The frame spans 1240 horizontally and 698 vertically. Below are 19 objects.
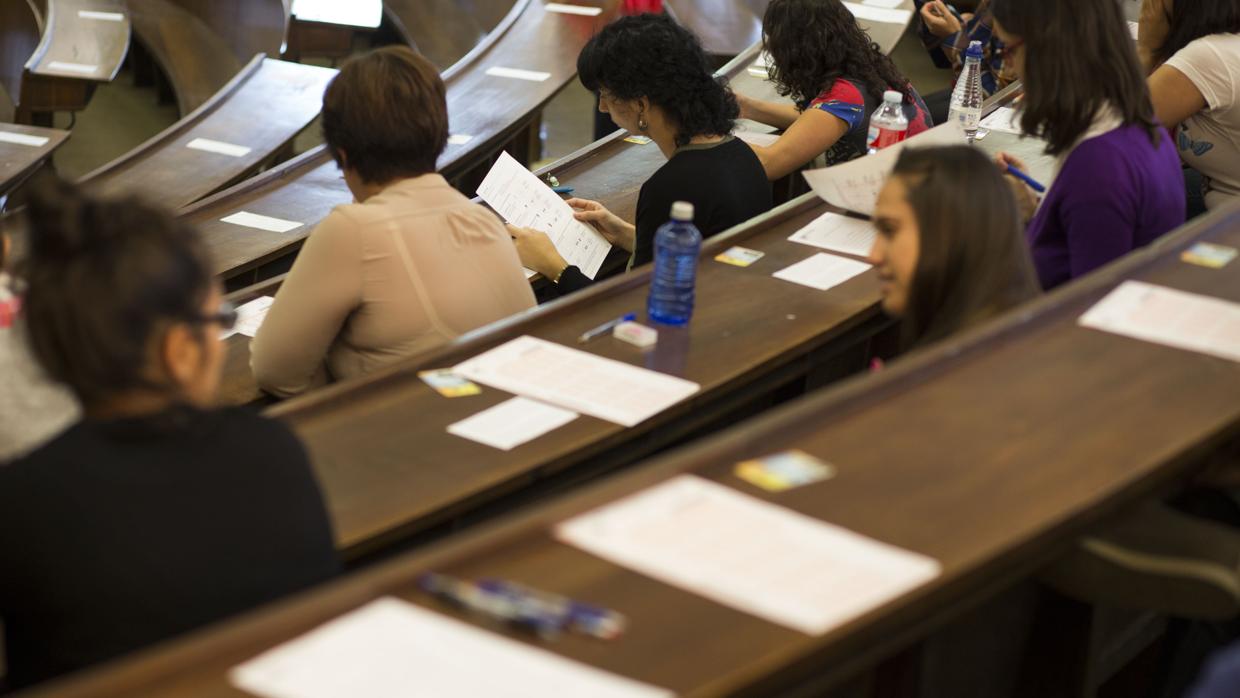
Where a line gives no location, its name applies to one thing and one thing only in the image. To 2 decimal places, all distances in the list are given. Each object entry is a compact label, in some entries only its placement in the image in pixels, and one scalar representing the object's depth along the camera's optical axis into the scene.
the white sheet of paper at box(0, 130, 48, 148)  5.19
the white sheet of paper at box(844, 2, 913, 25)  5.69
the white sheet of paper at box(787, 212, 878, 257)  3.24
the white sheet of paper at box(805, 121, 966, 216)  3.27
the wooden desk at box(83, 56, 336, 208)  4.74
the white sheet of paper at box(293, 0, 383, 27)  7.00
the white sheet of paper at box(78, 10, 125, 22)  6.78
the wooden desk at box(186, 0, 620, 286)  3.98
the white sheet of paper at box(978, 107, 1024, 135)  4.41
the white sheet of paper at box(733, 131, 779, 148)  4.39
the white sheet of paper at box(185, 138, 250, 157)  5.02
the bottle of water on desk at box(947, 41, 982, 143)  4.71
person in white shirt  3.62
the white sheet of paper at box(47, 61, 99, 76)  6.21
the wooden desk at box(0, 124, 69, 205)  4.88
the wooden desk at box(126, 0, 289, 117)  7.26
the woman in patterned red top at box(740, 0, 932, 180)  4.08
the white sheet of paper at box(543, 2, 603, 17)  6.27
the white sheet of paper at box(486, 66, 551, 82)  5.57
